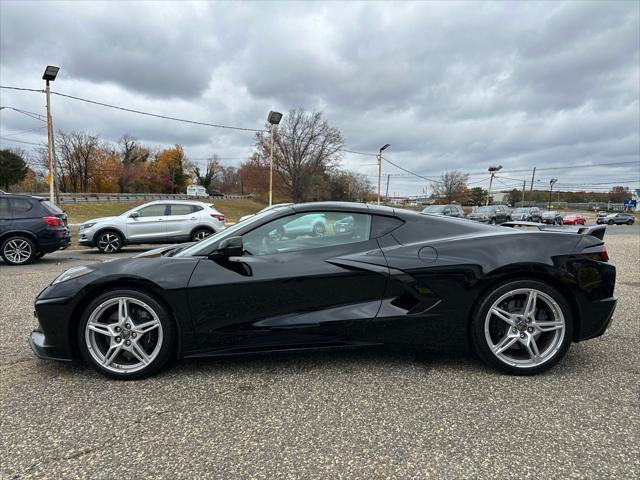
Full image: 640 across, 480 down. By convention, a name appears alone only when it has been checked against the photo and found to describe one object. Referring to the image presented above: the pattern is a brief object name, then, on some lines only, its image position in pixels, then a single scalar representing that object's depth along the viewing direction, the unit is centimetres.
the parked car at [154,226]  1090
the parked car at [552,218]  3694
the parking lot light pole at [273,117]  2483
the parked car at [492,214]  2929
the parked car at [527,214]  3741
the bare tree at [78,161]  6278
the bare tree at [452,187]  8556
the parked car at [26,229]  839
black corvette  277
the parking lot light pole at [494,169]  5189
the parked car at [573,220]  3567
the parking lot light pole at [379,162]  3715
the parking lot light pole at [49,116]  1797
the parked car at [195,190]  7482
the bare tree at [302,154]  6021
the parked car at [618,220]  4388
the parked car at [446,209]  2230
